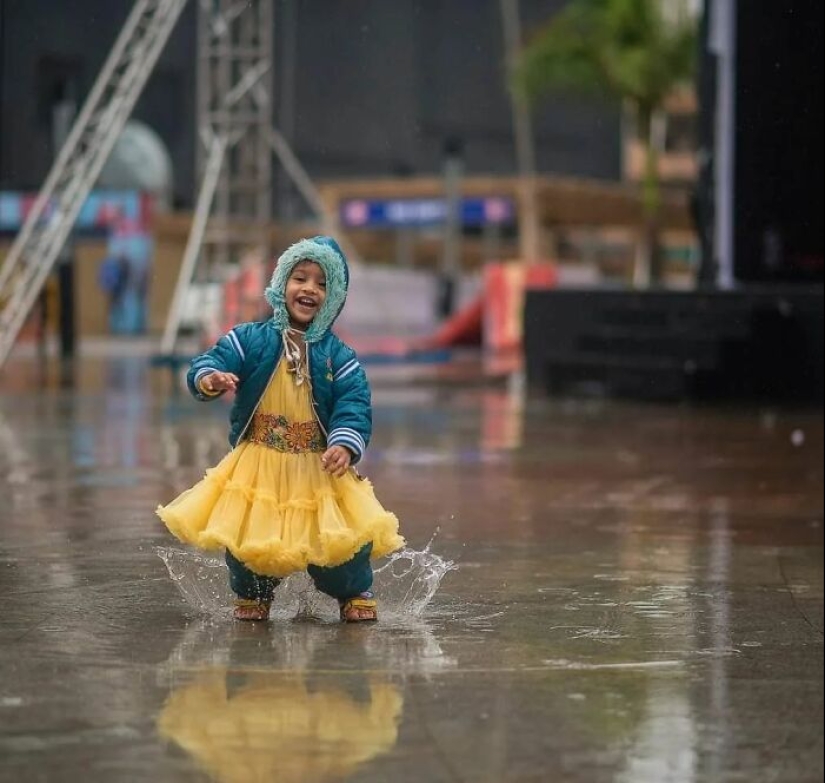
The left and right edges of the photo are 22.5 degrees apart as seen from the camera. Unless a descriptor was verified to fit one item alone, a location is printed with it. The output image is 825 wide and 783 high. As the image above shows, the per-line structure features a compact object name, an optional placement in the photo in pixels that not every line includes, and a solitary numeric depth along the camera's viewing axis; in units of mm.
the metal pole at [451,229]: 43188
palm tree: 40688
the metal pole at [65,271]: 33844
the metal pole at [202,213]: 26281
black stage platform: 20547
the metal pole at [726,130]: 21734
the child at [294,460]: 6824
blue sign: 49094
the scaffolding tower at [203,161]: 26297
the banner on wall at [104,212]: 48438
